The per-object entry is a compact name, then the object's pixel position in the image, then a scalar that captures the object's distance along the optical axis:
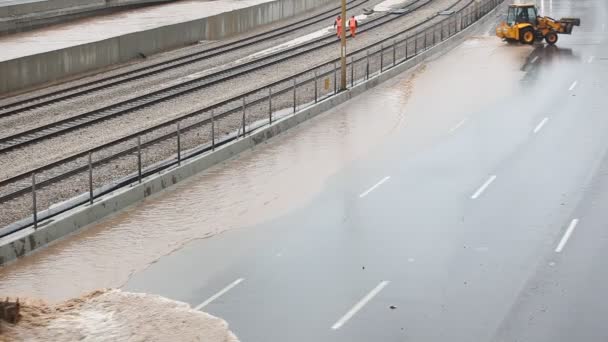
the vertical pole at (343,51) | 36.88
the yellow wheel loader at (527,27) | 50.06
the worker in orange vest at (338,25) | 53.38
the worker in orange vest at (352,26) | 54.34
